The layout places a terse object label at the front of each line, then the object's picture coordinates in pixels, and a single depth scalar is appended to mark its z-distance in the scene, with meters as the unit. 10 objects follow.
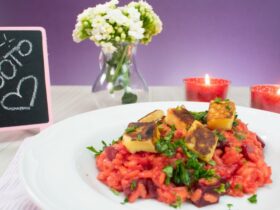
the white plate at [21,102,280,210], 0.34
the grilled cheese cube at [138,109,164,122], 0.47
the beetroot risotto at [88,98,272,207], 0.40
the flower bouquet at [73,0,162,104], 0.59
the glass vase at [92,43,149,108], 0.63
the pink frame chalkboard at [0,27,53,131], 0.55
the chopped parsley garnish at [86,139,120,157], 0.47
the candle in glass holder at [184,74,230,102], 0.63
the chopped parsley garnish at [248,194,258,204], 0.40
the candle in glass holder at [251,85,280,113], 0.59
